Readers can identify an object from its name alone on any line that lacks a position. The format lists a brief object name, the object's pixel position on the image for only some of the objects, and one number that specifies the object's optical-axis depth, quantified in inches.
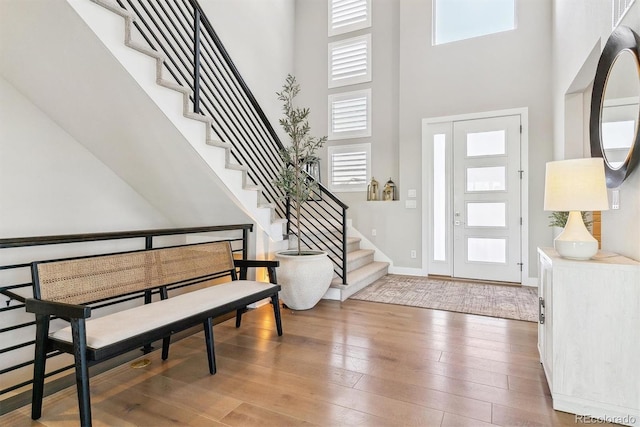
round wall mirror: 78.0
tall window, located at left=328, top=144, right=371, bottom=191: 231.6
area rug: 142.5
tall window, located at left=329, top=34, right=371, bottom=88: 231.1
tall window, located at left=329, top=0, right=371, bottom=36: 231.7
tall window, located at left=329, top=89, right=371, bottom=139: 231.3
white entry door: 188.4
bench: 65.6
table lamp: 74.0
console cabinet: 67.7
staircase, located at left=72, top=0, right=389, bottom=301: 89.0
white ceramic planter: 140.1
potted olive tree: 140.4
